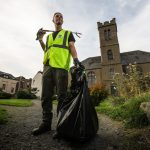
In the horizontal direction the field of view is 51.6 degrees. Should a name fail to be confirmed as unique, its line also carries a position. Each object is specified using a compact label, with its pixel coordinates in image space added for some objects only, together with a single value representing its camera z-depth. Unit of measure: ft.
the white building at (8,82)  134.41
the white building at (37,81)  116.28
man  8.46
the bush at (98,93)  30.91
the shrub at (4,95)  63.08
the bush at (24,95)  69.68
